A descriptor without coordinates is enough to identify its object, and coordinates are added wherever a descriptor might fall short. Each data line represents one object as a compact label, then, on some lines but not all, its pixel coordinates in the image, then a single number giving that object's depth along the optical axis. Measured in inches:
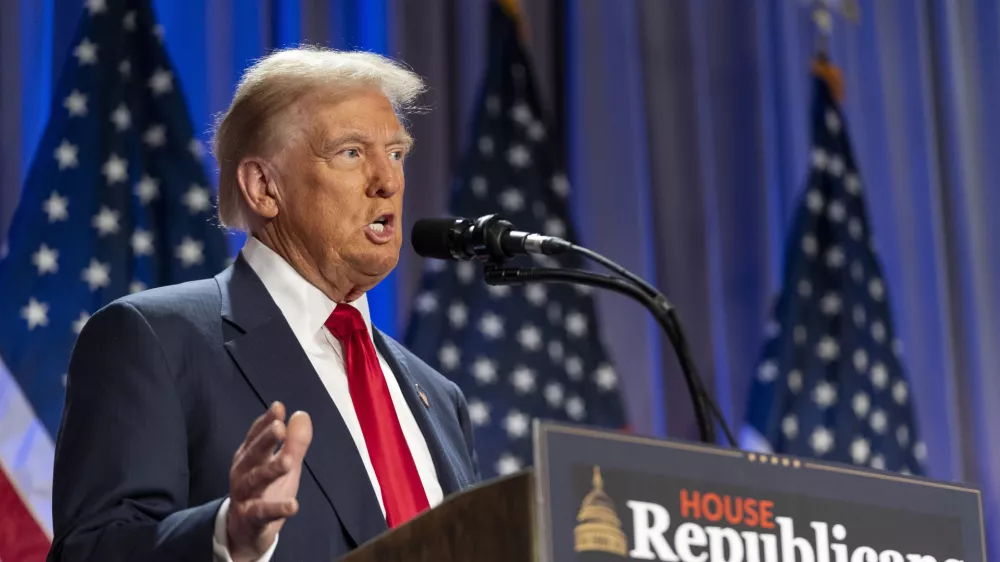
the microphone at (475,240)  172.7
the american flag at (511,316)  305.1
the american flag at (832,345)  351.6
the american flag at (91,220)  243.0
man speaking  126.6
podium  90.9
